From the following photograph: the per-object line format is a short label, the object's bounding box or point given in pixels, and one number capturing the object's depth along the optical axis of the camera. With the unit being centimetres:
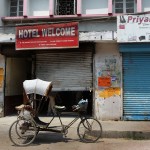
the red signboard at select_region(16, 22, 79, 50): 1210
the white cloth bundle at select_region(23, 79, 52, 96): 860
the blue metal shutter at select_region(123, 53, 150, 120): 1203
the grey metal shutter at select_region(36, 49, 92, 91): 1268
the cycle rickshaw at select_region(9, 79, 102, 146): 846
